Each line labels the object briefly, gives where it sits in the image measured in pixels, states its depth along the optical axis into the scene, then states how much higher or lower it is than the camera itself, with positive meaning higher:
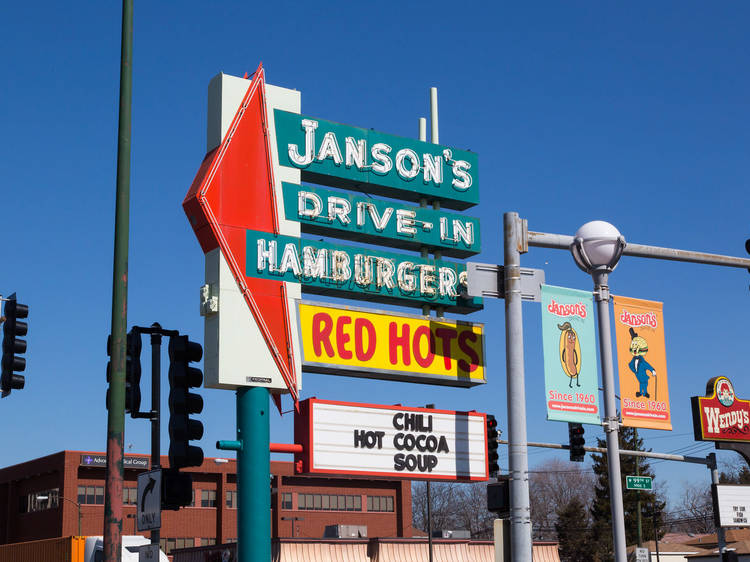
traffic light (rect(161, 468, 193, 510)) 14.16 +0.09
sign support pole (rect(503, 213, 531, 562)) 14.13 +1.43
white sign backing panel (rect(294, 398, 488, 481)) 20.52 +1.08
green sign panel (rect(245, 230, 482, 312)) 20.72 +4.76
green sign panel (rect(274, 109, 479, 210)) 21.77 +7.42
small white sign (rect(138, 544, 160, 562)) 13.80 -0.79
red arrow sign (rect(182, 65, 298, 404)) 20.19 +5.81
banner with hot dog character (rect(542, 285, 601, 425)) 20.28 +2.60
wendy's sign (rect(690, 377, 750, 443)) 27.97 +2.04
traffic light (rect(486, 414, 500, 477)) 22.50 +0.97
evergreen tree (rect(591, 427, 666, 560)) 81.62 -1.59
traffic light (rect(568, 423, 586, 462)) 33.19 +1.45
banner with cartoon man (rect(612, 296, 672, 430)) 22.78 +2.85
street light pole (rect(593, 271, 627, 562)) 17.31 +1.44
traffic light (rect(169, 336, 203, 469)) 14.15 +1.31
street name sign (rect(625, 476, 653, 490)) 28.50 +0.17
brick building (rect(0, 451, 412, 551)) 77.31 -0.68
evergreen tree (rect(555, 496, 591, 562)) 96.81 -4.52
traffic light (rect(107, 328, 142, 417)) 14.69 +1.83
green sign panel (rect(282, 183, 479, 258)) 21.53 +6.00
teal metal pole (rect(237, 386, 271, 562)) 19.34 +0.33
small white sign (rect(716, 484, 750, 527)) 28.05 -0.51
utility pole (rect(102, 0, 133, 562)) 12.80 +2.43
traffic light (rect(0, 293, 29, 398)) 17.36 +2.65
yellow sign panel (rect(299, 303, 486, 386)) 21.03 +3.15
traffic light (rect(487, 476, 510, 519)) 14.59 -0.10
